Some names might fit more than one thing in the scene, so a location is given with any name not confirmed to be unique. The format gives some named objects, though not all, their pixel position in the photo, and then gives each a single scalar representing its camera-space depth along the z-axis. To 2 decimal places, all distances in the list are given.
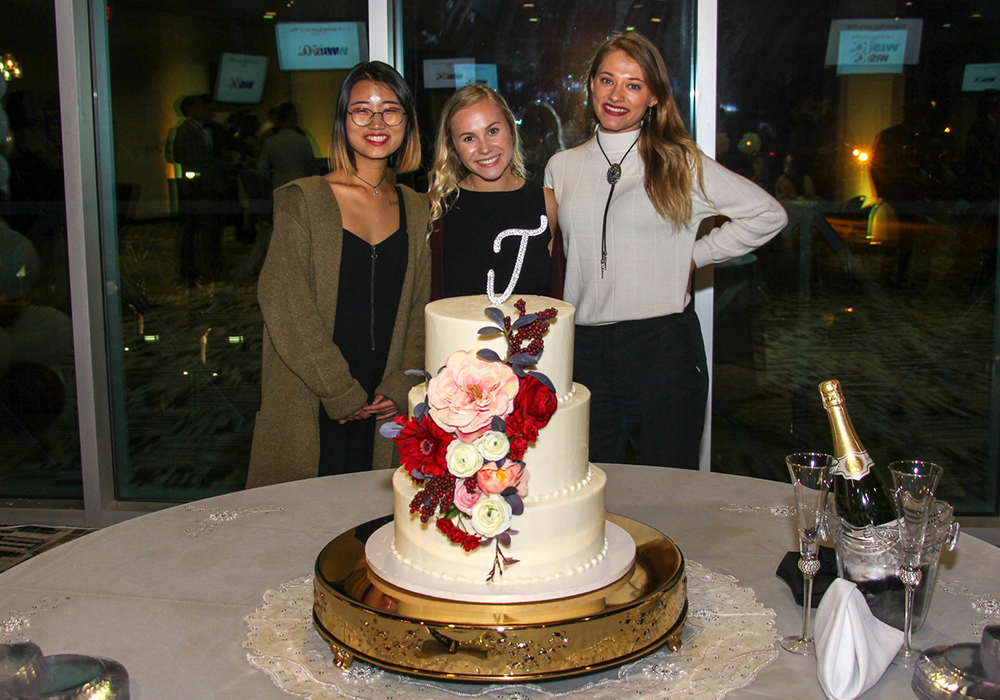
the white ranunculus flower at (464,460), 1.29
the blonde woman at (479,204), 2.68
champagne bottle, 1.55
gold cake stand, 1.27
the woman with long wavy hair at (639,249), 2.69
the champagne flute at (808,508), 1.34
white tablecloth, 1.33
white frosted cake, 1.31
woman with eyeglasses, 2.57
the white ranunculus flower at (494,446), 1.29
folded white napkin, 1.24
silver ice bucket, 1.39
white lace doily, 1.28
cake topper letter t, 1.44
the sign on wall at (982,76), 3.57
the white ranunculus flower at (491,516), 1.30
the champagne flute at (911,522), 1.30
